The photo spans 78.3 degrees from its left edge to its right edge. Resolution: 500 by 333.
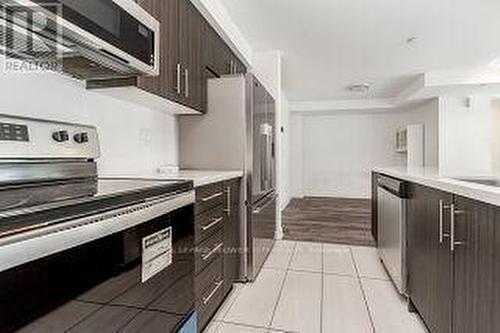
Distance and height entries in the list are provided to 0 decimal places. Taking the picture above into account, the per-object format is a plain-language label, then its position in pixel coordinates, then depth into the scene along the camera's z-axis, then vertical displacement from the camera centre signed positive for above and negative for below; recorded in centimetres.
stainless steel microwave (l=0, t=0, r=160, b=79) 97 +46
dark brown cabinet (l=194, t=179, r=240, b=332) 169 -53
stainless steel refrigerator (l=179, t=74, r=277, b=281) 237 +16
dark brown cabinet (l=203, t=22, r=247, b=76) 251 +98
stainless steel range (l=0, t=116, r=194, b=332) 66 -21
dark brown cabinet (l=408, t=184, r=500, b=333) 110 -46
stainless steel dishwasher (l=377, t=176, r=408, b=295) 213 -52
